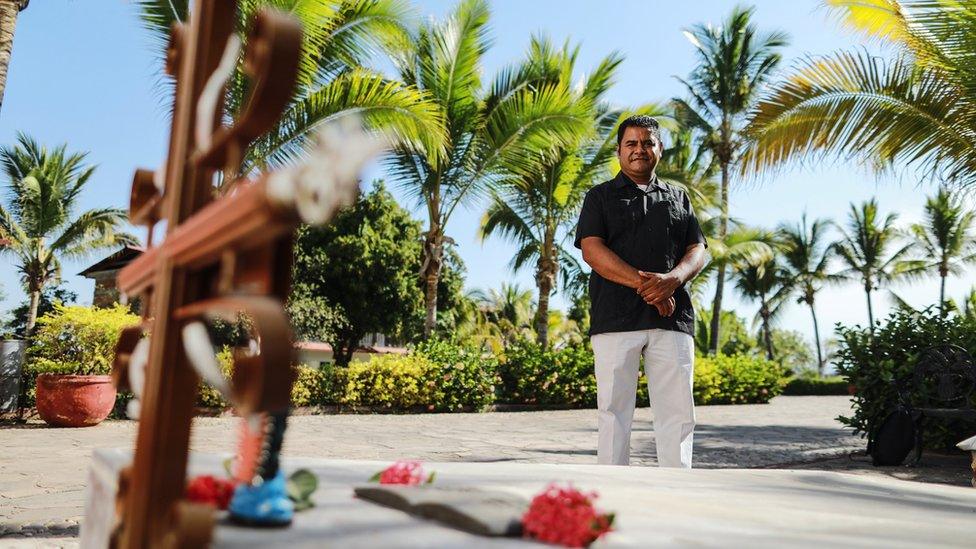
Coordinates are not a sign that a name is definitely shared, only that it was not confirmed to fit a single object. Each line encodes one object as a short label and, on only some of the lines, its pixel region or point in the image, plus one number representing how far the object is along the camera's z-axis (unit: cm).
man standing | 329
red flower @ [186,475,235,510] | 91
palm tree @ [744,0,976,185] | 762
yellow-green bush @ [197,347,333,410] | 1110
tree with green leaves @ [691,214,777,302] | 2300
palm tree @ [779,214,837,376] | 4009
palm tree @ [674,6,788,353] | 2361
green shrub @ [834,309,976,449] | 662
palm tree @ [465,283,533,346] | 2986
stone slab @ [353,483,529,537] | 95
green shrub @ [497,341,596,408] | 1437
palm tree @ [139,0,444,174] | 955
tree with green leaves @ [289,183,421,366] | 2077
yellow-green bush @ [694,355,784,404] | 1769
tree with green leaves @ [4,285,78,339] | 3102
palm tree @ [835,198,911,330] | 3875
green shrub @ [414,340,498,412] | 1276
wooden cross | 66
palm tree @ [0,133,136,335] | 2455
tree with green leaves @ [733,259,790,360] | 3953
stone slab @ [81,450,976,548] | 90
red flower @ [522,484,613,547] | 94
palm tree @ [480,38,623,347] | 1522
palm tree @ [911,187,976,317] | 3688
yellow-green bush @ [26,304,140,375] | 898
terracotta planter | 821
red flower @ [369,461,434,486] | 130
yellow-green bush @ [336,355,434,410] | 1185
